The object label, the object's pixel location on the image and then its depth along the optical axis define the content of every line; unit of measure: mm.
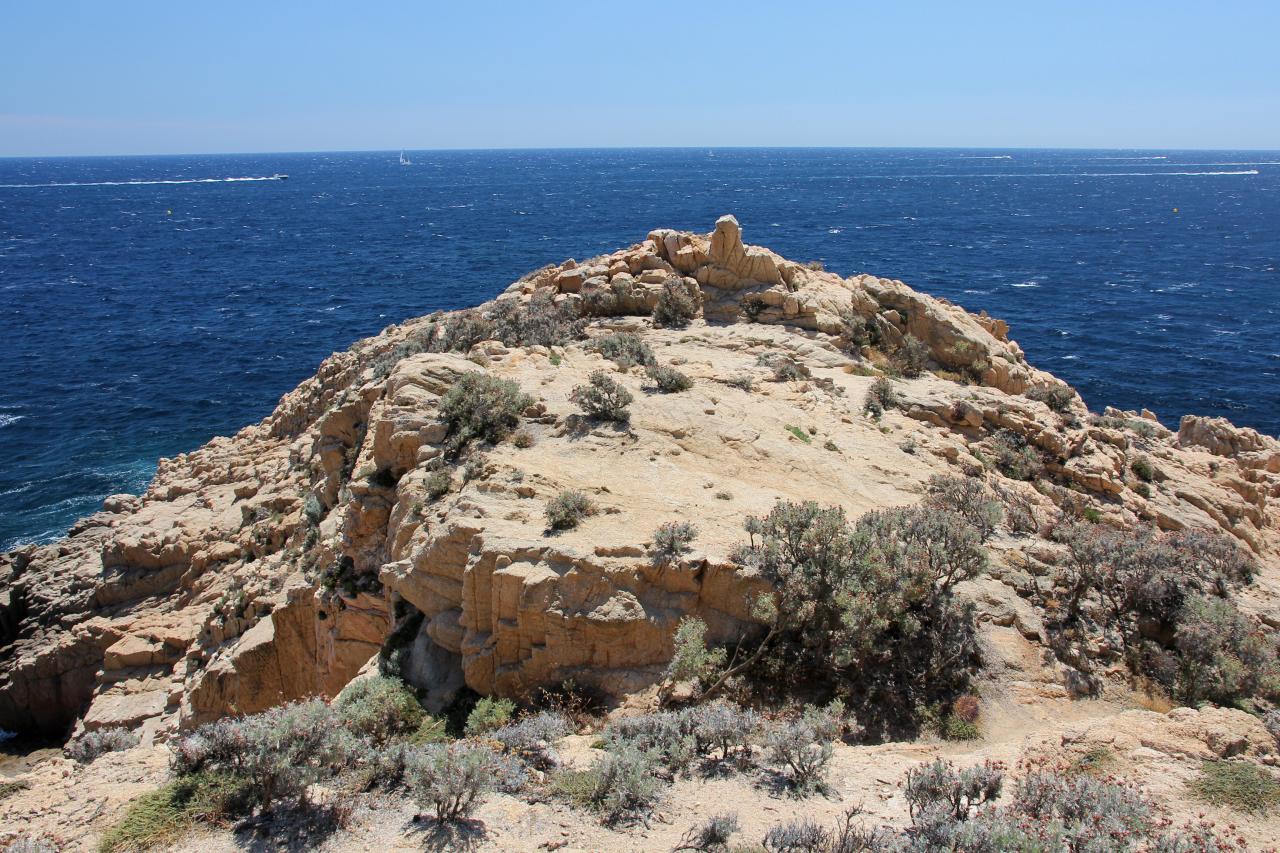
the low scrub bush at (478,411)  13266
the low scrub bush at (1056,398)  19734
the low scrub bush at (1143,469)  18078
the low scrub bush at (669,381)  16391
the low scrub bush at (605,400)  14391
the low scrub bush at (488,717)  9086
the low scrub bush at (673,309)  21984
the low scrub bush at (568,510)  10852
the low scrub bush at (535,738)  8172
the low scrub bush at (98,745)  10156
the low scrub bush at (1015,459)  16562
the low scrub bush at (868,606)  9688
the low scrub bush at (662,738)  7879
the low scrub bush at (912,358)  20672
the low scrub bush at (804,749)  7629
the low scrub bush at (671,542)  10383
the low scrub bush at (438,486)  12000
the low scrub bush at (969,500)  12227
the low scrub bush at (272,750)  7242
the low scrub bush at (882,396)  17844
